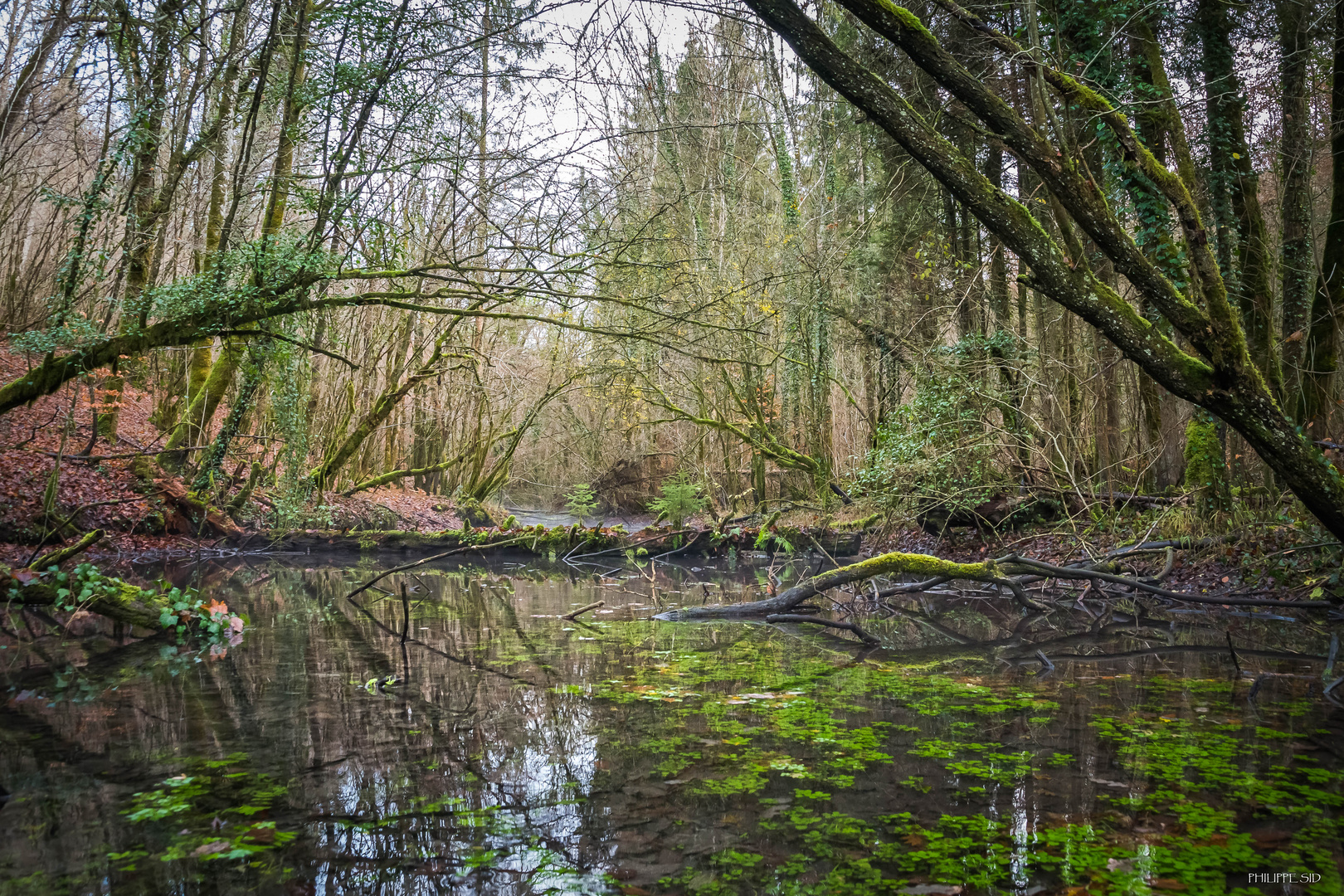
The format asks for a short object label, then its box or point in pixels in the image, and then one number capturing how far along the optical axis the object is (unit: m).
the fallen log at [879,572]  6.10
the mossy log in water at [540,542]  13.65
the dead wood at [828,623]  5.90
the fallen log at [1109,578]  6.51
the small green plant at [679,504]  14.12
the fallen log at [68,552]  6.34
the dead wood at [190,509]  12.34
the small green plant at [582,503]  16.12
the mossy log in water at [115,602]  6.04
